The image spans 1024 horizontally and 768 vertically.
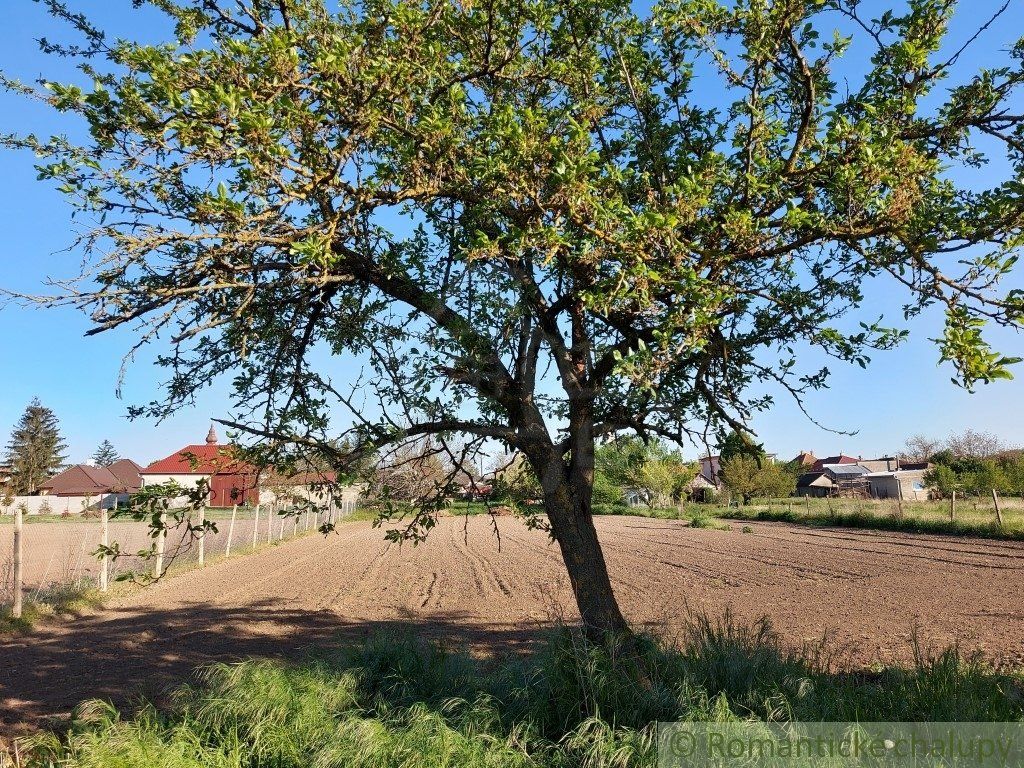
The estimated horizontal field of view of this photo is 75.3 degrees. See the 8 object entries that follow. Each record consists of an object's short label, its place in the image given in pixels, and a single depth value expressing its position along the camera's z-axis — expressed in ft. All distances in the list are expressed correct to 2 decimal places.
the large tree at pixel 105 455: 363.15
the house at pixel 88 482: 238.68
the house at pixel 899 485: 206.96
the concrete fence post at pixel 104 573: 47.57
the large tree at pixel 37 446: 242.78
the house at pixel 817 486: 234.38
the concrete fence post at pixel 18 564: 38.88
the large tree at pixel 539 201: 13.83
